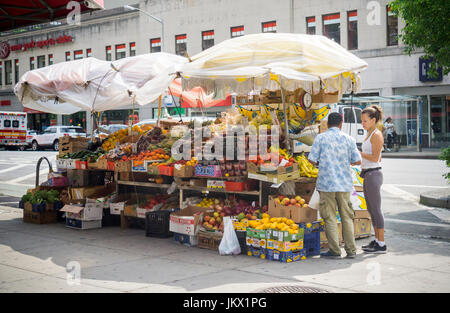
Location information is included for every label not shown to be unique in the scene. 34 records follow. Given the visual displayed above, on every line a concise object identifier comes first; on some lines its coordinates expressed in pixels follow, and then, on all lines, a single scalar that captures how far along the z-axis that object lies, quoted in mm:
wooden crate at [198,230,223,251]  7680
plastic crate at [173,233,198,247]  8020
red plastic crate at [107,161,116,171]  9805
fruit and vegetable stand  7359
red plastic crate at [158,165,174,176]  8656
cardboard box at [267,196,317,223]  7203
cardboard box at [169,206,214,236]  7980
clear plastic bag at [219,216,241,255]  7332
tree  10570
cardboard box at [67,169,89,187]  10945
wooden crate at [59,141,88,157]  11234
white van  25281
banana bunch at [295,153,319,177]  7801
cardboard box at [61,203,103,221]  9586
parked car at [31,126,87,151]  36281
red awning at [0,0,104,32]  10281
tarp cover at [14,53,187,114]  9594
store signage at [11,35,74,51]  44469
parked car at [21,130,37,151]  37600
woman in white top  7258
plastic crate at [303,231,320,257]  7161
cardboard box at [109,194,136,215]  9711
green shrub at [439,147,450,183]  10625
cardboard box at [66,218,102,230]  9633
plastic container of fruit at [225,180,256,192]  7906
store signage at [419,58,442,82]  27609
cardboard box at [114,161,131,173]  9516
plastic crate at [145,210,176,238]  8703
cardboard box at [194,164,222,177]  8062
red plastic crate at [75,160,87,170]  10336
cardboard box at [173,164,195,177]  8413
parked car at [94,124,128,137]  31953
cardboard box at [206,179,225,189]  8126
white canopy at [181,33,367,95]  7375
